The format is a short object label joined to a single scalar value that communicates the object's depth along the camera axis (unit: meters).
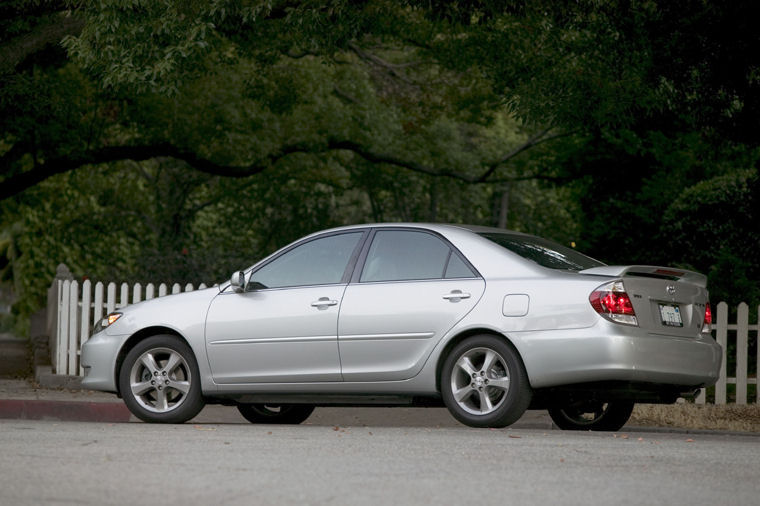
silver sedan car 17.25
